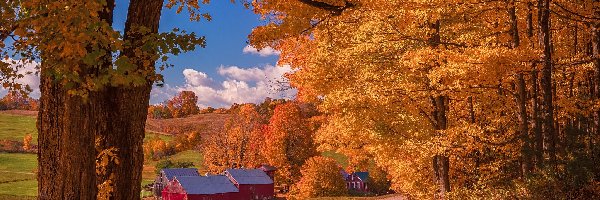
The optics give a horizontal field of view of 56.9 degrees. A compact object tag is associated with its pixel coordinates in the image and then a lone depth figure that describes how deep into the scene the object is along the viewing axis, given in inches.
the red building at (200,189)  1758.1
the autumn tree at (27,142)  3883.4
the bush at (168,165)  2458.9
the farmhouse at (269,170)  2119.8
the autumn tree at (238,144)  2145.7
